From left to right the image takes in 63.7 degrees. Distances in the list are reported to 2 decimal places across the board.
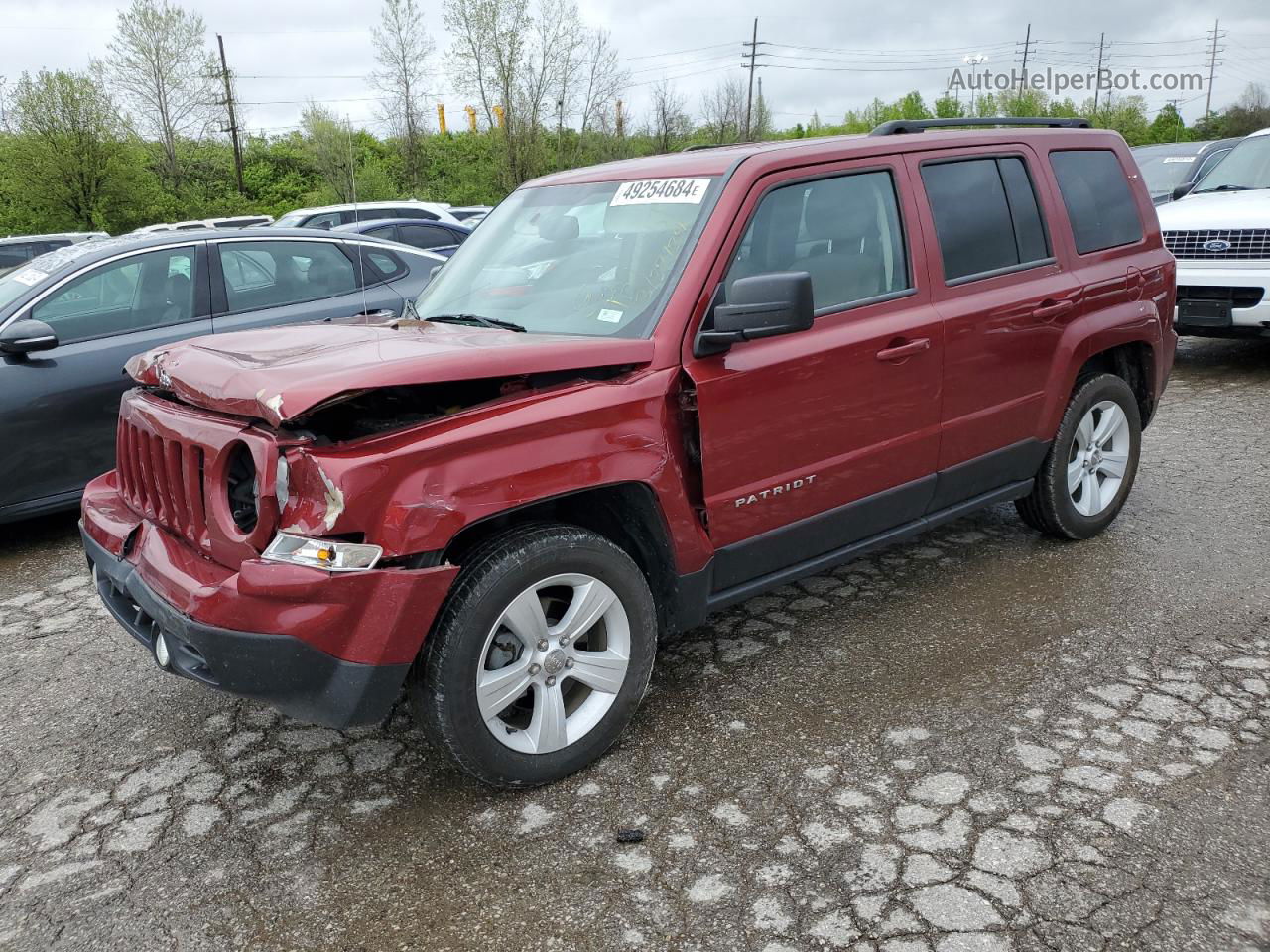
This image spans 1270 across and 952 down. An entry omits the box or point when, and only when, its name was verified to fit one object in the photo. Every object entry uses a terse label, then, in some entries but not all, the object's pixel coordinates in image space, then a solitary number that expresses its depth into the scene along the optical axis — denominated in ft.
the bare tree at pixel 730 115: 189.57
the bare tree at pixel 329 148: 125.29
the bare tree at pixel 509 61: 141.18
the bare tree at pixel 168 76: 139.54
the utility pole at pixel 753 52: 220.25
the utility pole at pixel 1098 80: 268.58
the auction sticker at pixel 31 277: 18.16
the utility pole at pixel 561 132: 145.79
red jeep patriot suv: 8.58
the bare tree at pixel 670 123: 170.01
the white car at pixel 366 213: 55.67
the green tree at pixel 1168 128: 210.18
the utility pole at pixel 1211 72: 290.23
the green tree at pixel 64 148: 99.81
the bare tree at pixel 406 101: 150.92
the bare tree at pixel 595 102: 148.05
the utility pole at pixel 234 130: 142.20
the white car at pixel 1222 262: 25.85
